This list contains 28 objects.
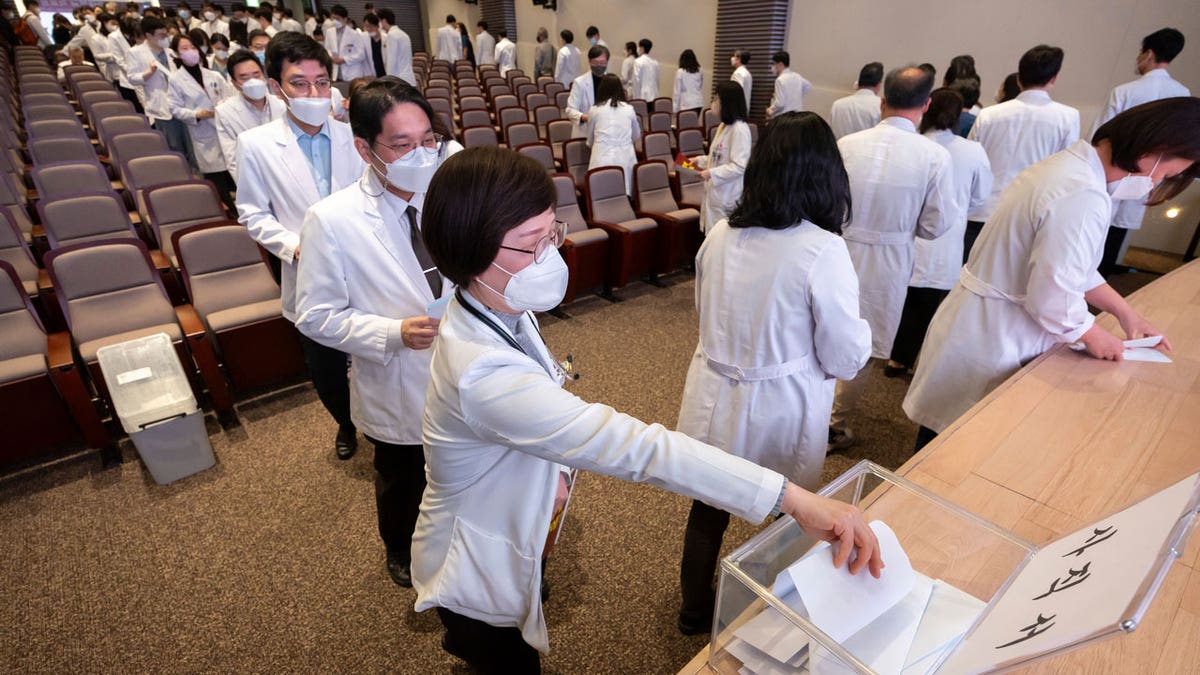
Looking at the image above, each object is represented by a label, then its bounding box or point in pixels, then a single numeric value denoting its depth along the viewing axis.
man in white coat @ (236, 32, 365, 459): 2.35
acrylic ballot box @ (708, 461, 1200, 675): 0.64
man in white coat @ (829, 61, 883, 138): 4.45
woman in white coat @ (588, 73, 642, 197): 5.38
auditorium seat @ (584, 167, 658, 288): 4.51
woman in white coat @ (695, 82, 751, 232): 3.87
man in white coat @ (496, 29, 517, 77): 11.79
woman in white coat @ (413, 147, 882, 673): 0.92
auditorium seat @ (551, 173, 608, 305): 4.31
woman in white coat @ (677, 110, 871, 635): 1.43
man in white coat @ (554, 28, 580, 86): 10.01
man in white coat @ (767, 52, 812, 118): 7.55
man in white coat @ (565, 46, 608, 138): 6.46
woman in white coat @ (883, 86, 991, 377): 2.96
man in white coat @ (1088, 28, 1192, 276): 3.96
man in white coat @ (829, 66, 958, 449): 2.58
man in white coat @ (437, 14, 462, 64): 12.88
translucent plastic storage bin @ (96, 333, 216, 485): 2.48
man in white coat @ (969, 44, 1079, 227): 3.43
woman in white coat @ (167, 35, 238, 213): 5.27
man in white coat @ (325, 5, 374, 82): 9.27
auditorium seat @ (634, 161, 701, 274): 4.76
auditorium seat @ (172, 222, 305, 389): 3.04
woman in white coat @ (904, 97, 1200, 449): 1.57
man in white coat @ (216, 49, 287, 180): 3.60
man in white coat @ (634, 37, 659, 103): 9.30
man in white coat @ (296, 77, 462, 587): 1.60
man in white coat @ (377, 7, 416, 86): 9.17
